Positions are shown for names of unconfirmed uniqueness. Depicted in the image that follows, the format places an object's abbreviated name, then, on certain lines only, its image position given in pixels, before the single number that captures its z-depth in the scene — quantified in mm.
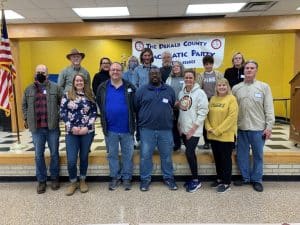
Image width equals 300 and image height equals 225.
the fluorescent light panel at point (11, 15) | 4786
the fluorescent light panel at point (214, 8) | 4671
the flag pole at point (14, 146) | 3418
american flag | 3328
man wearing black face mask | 2617
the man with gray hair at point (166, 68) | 2933
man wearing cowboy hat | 3014
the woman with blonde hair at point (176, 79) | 2832
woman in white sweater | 2598
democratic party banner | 3732
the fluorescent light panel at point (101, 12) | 4752
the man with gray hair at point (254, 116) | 2583
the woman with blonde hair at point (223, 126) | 2543
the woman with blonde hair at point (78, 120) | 2581
